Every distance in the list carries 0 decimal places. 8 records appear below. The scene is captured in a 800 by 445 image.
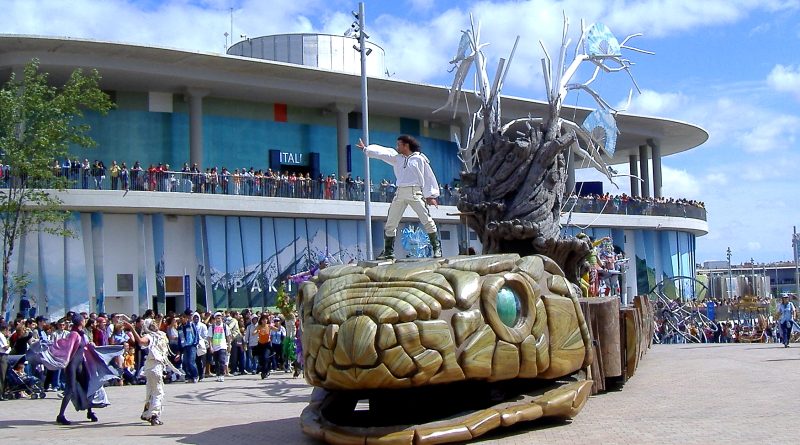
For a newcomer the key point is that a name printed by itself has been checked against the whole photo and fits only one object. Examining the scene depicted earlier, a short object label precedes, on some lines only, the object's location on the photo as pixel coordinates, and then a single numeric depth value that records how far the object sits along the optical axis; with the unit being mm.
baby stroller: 18625
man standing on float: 13336
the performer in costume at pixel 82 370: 14016
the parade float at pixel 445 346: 9781
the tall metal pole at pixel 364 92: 23523
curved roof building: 32281
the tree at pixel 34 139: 25016
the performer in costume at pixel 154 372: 13516
